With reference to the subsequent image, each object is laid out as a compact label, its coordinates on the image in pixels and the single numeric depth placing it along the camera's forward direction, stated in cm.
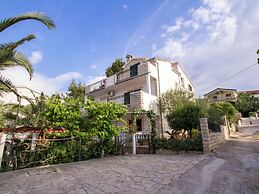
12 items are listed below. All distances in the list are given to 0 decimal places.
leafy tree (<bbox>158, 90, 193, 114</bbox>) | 1564
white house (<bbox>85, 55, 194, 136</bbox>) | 1534
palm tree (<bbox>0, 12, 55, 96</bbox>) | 613
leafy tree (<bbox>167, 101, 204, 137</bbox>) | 1184
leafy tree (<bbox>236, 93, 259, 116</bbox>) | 4538
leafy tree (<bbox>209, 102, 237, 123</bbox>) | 2264
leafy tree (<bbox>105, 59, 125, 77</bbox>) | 2598
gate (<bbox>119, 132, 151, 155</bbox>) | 1171
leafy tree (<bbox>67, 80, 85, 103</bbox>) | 2720
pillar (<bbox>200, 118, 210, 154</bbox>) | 1000
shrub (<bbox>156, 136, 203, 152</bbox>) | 1041
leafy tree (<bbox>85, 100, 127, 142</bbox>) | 984
